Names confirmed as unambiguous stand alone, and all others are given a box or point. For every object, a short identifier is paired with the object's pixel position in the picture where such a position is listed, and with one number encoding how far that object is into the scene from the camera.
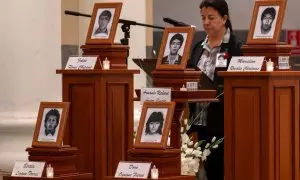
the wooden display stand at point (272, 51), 9.69
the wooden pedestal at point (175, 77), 10.04
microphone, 10.56
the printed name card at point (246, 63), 9.61
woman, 11.08
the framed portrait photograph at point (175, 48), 10.07
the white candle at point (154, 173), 9.10
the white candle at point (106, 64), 10.62
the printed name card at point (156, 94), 9.88
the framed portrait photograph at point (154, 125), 9.31
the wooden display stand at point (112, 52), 10.69
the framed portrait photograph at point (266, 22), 9.77
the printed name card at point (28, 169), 9.68
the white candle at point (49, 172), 9.65
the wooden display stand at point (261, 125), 9.46
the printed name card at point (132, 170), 9.13
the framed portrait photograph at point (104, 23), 10.75
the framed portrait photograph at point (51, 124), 9.83
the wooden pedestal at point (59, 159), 9.74
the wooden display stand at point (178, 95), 9.96
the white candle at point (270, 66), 9.59
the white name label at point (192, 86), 10.05
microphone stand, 11.07
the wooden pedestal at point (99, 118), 10.48
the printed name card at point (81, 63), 10.56
